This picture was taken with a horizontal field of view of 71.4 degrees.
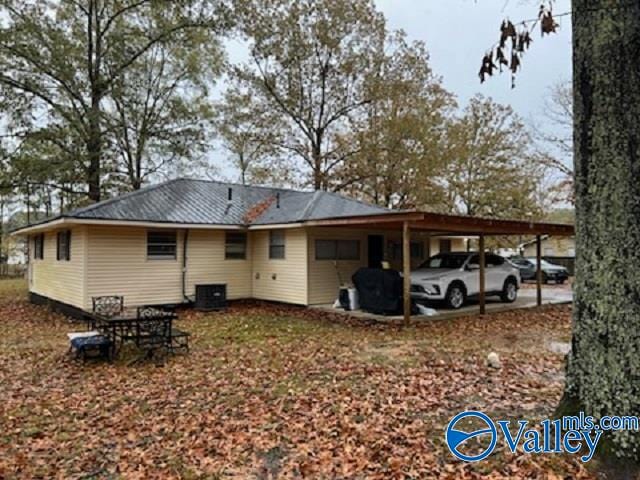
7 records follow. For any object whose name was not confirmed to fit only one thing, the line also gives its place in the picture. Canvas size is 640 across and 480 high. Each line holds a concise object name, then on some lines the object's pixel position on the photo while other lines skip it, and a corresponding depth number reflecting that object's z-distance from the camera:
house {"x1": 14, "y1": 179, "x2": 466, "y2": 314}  11.22
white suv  11.56
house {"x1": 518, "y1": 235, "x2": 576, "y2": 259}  28.65
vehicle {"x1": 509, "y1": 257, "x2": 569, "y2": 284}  21.89
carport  8.96
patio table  7.08
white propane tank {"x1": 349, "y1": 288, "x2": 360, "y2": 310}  11.91
